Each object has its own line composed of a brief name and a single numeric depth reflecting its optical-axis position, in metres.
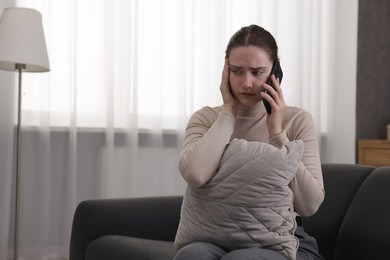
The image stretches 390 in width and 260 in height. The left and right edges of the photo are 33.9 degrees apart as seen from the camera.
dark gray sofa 2.03
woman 1.80
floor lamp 2.73
